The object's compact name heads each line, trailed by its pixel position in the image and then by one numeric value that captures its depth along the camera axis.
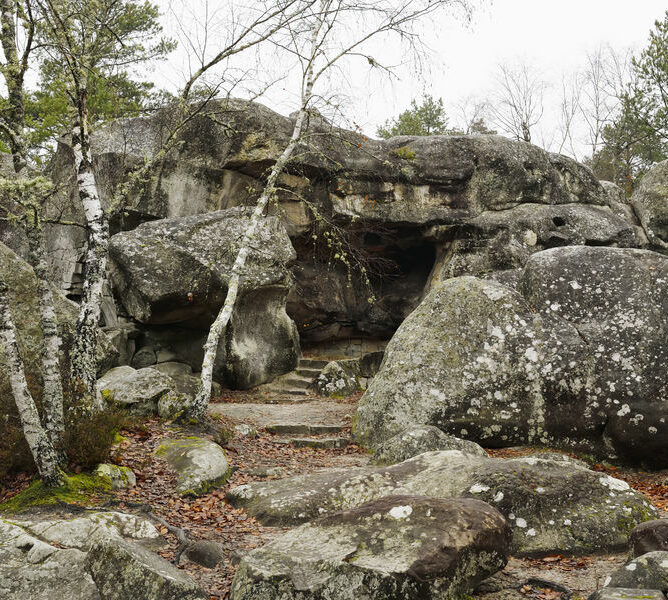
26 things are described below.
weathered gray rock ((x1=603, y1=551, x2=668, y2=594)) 3.51
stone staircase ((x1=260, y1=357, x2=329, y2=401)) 15.68
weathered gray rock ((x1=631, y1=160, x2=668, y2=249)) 19.72
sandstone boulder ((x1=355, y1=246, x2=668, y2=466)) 8.33
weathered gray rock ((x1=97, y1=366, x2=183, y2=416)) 9.48
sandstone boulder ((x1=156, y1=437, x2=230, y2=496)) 6.66
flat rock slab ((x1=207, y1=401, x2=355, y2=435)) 11.09
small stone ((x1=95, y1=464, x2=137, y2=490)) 6.25
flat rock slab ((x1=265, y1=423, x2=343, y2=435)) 10.66
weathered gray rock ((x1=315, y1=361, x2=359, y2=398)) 15.75
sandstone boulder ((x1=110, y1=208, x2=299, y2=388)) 14.14
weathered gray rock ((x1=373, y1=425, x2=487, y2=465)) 7.44
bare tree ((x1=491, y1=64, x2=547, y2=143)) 28.00
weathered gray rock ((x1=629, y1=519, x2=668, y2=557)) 4.06
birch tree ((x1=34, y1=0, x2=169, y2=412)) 7.51
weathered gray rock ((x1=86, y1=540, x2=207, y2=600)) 3.88
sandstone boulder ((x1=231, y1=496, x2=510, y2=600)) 3.62
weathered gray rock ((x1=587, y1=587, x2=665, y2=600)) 3.29
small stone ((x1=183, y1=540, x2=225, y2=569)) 4.80
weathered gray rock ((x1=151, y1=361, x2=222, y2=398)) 13.23
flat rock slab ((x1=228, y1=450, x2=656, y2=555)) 5.02
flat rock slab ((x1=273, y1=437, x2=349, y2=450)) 9.66
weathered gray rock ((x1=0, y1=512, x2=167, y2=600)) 4.02
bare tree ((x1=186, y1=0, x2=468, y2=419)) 10.95
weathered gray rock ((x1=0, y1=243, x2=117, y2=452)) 8.49
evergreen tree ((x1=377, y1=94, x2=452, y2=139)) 32.28
